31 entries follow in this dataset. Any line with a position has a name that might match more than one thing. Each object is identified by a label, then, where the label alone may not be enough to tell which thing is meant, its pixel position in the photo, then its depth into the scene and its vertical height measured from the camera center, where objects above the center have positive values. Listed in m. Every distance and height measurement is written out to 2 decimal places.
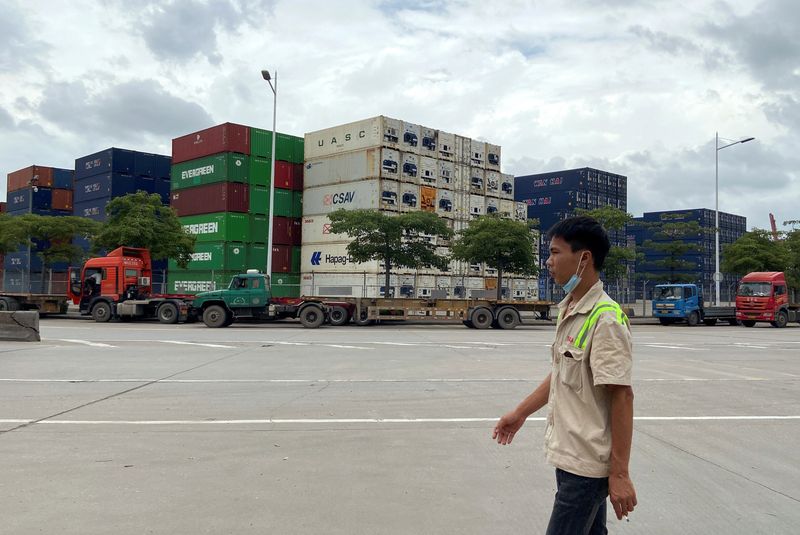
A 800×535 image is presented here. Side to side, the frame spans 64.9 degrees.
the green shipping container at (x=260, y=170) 35.84 +7.05
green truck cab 23.52 -0.42
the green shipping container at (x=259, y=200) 35.75 +5.35
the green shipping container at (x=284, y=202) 36.91 +5.39
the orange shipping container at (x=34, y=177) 48.34 +8.74
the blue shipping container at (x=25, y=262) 42.96 +1.88
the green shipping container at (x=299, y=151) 37.91 +8.64
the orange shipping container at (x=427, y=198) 34.59 +5.43
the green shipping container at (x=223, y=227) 34.78 +3.68
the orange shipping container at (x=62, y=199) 48.69 +7.00
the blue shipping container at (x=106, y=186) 42.41 +7.19
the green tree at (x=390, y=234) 29.30 +2.95
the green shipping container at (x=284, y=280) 36.38 +0.81
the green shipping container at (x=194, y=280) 35.06 +0.69
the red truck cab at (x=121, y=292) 25.27 -0.07
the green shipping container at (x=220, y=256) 34.81 +2.06
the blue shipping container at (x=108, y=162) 42.53 +8.85
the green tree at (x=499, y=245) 30.52 +2.56
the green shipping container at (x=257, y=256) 35.66 +2.12
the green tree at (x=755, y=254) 38.56 +3.00
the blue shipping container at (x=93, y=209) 42.78 +5.70
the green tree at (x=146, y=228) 29.66 +3.02
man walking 2.29 -0.35
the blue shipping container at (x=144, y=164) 44.03 +8.98
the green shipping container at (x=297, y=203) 37.62 +5.43
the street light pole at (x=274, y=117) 28.00 +8.26
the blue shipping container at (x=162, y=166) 44.78 +8.98
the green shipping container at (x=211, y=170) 35.03 +7.05
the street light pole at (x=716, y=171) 38.94 +8.10
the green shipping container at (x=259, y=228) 35.66 +3.70
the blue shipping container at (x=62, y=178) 48.94 +8.70
